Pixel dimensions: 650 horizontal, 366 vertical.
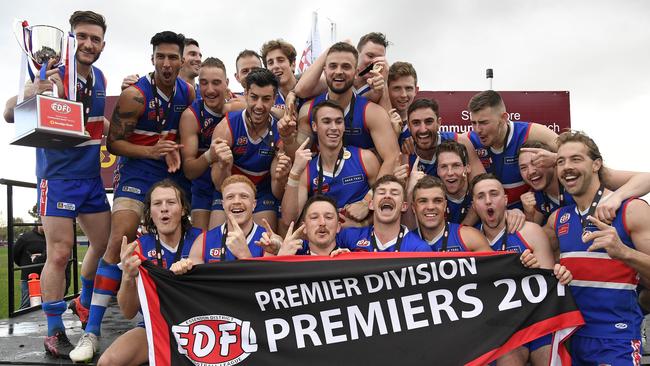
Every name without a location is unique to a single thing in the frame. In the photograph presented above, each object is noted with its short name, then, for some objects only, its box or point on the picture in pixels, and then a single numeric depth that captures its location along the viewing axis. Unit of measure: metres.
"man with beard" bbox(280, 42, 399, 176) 4.57
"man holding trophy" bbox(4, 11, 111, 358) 4.20
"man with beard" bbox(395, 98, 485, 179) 4.63
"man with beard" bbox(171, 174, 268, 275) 3.69
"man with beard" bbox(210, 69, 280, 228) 4.56
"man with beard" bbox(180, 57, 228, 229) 4.95
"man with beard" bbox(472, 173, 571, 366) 3.46
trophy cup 3.82
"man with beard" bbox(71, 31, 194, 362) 4.63
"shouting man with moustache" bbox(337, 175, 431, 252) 3.74
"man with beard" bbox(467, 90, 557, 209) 4.63
